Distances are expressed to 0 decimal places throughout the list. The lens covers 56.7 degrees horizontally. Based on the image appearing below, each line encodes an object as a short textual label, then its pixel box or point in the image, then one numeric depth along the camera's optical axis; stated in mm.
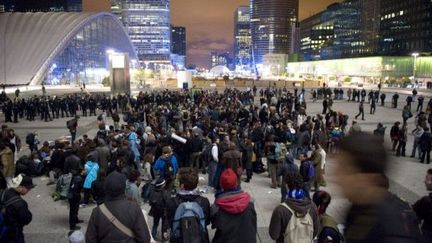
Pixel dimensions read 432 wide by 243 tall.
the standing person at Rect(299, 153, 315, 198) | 9562
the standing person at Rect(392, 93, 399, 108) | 35150
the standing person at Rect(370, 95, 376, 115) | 30731
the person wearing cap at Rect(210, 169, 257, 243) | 4492
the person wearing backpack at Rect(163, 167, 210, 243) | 4703
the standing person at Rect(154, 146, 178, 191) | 8741
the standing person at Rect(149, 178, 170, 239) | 6871
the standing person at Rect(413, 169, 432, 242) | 5014
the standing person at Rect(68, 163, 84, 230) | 8469
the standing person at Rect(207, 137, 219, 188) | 11477
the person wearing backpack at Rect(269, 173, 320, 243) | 4801
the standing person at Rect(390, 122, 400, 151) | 16072
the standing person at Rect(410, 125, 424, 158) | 15359
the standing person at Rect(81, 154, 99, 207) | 8969
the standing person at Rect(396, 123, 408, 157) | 15828
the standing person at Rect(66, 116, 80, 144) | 18391
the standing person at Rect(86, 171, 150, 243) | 4004
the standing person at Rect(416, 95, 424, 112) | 30884
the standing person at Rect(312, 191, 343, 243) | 4926
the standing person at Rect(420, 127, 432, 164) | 14594
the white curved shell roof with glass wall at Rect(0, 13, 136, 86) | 70750
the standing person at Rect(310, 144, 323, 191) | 10953
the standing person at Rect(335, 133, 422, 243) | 2252
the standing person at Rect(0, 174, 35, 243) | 5520
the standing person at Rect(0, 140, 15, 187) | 10025
